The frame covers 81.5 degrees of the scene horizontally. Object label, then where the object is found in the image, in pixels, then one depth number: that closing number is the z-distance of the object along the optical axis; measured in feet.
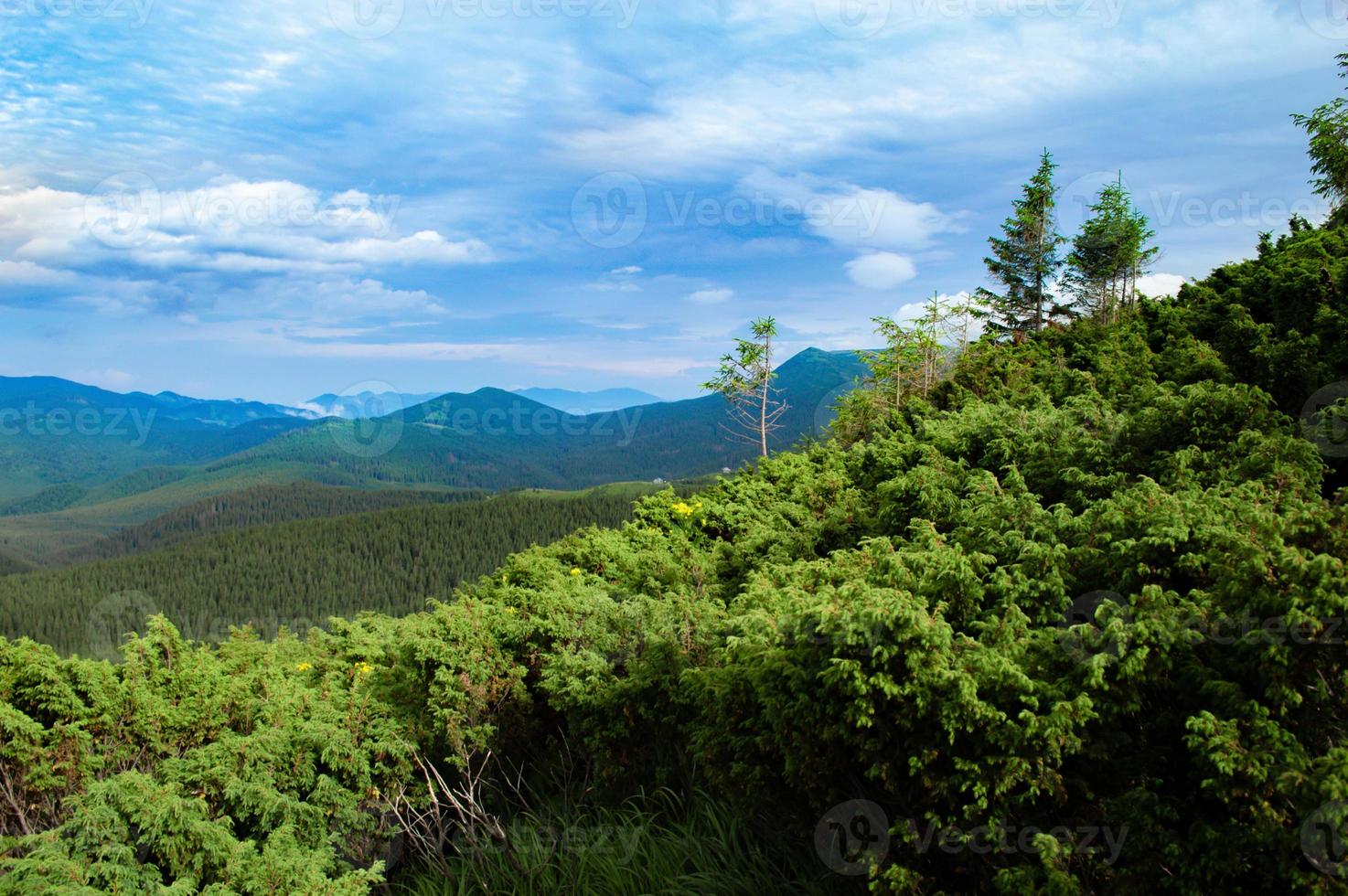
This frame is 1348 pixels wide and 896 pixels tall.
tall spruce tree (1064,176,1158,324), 86.84
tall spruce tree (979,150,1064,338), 84.99
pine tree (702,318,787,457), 74.64
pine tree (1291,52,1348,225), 47.60
